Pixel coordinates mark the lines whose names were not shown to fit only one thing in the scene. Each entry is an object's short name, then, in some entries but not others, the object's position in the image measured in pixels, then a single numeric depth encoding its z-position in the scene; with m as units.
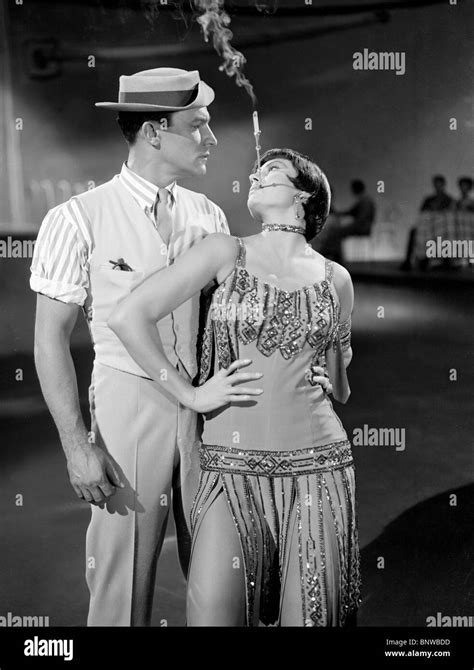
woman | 2.39
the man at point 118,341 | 2.63
